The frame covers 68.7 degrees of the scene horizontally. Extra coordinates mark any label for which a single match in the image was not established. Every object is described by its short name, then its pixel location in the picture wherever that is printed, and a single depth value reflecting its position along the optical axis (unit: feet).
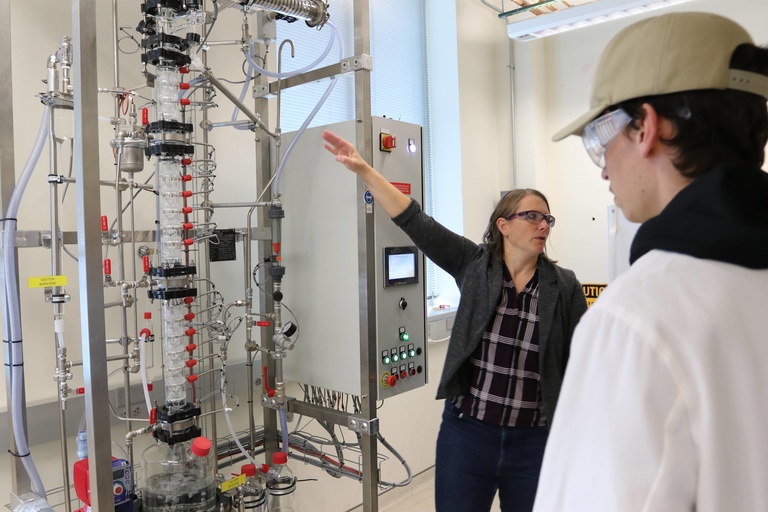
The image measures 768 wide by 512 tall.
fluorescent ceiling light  11.16
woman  5.94
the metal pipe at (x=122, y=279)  5.78
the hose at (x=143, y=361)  5.85
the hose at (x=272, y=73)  6.61
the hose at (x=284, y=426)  7.59
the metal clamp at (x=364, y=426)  6.90
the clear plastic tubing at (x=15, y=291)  5.54
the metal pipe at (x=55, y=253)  5.65
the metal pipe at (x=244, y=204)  6.97
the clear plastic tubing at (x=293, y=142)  7.01
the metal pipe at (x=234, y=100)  6.43
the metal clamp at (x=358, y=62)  6.79
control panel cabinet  7.13
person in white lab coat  1.89
